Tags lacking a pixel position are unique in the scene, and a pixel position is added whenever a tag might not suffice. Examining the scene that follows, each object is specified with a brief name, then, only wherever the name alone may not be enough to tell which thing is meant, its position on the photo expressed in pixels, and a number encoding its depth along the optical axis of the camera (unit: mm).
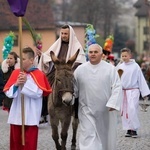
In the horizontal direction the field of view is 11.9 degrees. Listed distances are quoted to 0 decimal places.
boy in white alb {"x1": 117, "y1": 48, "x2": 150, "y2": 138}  14969
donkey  10633
